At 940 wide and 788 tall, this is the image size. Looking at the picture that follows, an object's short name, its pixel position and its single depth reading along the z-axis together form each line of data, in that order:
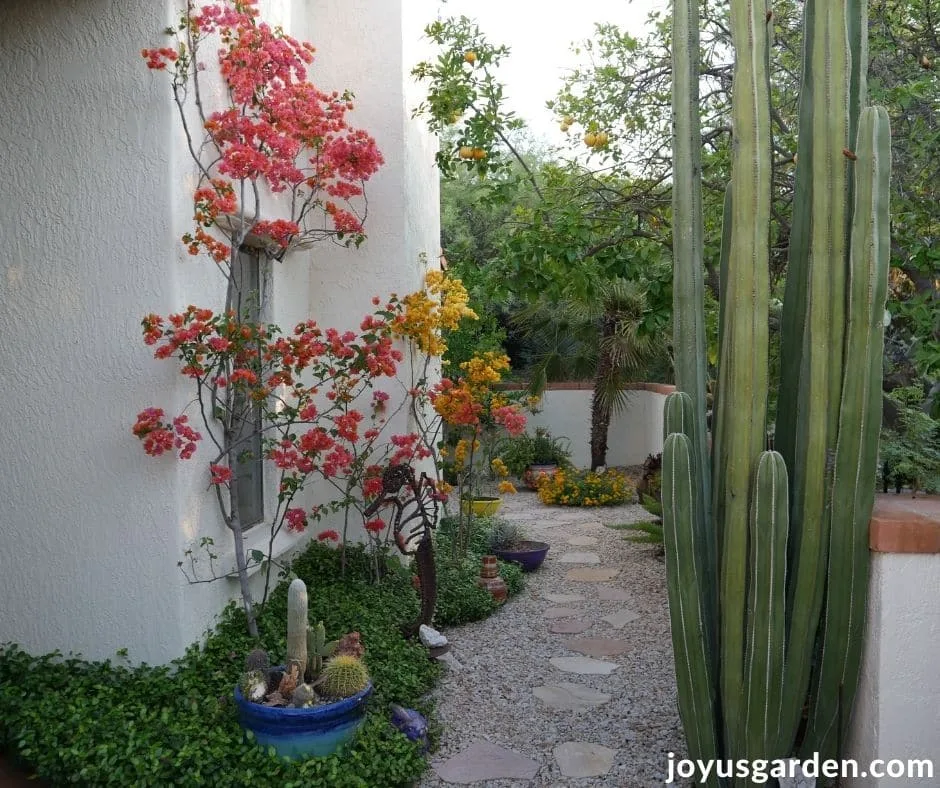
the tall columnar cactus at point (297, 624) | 3.69
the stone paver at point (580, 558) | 7.93
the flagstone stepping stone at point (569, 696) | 4.61
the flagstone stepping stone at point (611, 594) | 6.71
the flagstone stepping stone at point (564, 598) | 6.68
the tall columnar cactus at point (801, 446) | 3.08
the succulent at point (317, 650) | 3.87
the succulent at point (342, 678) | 3.68
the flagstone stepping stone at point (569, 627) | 5.90
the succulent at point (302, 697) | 3.58
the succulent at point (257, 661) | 3.70
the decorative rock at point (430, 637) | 5.05
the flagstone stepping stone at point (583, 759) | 3.85
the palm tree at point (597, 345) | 11.82
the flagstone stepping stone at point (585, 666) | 5.14
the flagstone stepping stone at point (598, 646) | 5.48
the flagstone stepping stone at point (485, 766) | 3.81
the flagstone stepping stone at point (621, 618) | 6.06
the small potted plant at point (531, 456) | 12.50
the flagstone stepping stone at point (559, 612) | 6.28
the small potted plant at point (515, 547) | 7.47
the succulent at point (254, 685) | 3.60
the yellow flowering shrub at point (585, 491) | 10.70
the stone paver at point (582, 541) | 8.66
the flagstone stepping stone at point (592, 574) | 7.29
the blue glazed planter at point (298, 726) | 3.50
